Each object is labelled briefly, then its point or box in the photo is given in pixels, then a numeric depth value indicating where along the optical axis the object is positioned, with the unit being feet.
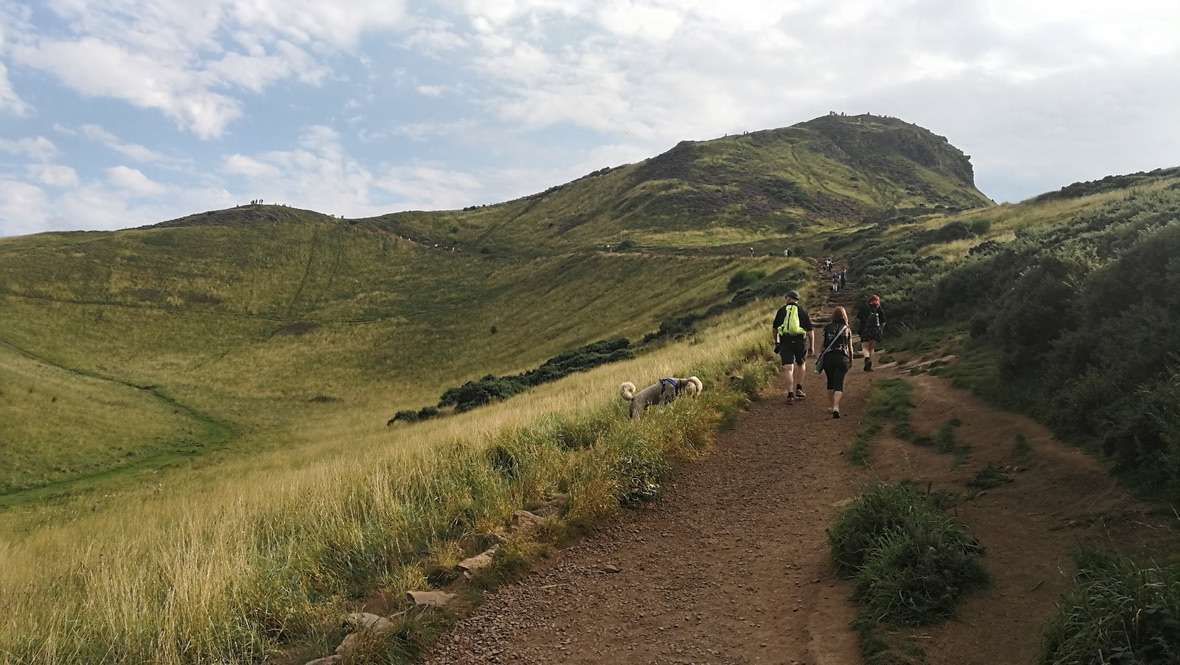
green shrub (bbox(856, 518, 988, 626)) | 14.21
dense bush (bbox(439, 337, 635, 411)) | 92.46
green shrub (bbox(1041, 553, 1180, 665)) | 9.65
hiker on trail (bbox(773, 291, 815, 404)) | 38.22
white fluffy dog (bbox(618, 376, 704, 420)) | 33.73
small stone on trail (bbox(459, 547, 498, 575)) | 18.40
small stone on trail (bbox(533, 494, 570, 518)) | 22.13
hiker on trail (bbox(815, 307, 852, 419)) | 35.45
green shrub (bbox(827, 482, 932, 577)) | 16.99
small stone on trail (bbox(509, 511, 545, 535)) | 20.73
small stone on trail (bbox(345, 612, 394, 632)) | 15.12
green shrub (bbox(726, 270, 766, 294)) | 136.56
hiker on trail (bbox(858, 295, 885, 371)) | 48.29
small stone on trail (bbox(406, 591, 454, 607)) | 16.47
